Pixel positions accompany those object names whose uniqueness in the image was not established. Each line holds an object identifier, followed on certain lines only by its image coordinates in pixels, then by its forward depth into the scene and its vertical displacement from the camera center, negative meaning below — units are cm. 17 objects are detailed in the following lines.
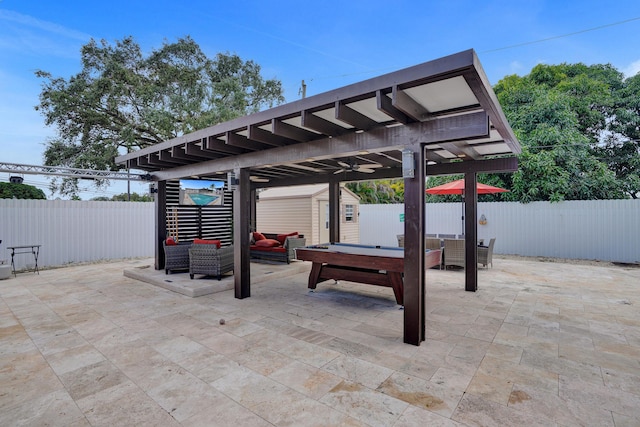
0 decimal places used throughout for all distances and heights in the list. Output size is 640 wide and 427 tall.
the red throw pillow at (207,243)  615 -55
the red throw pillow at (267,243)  841 -78
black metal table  767 -92
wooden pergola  289 +103
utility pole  1292 +520
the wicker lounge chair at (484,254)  761 -100
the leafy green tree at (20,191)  1327 +107
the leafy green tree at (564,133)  1059 +296
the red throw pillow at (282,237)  863 -64
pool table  444 -73
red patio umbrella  777 +61
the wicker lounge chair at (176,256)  659 -89
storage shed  1133 +8
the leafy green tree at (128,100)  1223 +477
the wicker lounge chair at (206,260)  603 -88
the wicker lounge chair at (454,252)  745 -94
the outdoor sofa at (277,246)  812 -85
